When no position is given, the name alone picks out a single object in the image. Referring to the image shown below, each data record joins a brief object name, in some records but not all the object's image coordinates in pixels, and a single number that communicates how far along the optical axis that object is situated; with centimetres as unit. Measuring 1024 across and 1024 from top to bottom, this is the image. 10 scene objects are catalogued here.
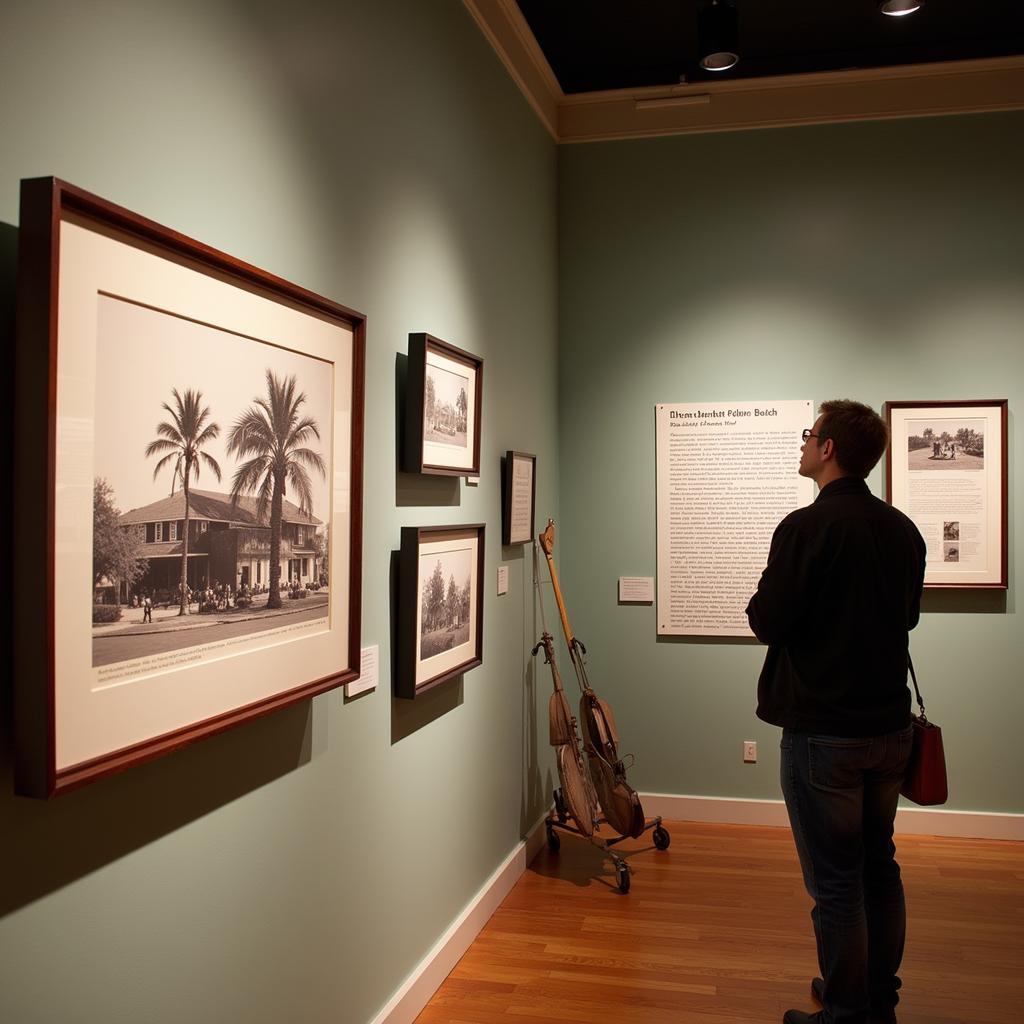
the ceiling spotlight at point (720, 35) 370
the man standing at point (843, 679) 243
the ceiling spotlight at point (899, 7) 343
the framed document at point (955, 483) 434
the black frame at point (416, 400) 262
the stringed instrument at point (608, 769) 377
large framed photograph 127
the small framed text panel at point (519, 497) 368
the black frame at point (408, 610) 261
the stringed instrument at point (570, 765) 374
